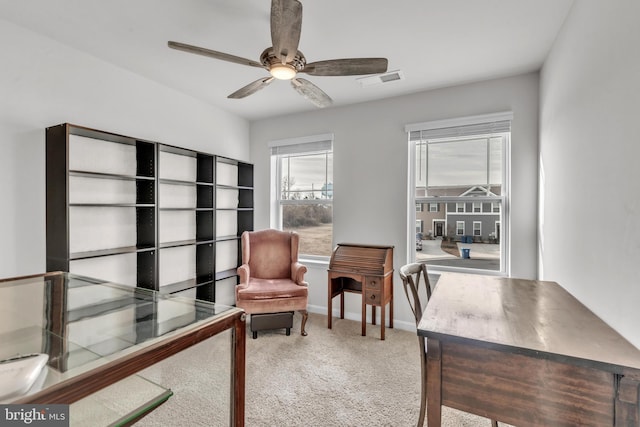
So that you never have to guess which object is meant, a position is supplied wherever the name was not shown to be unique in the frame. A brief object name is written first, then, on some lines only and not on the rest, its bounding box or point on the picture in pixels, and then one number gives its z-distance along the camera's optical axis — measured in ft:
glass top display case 2.07
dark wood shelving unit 7.48
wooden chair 4.94
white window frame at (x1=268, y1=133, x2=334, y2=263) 12.56
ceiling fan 4.76
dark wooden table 3.22
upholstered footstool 10.07
